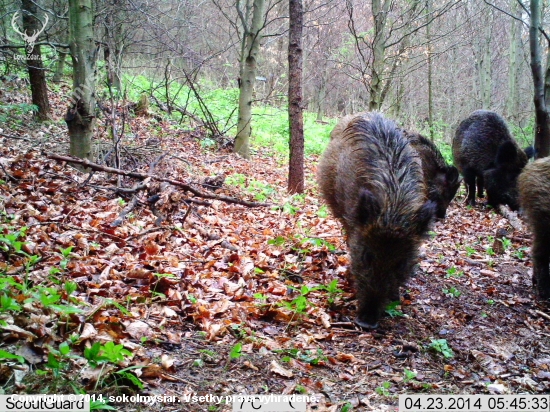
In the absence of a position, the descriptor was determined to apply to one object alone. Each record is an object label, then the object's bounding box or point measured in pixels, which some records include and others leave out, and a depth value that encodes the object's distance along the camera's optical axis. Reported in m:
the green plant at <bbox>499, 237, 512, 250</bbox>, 6.90
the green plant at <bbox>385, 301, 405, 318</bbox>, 4.20
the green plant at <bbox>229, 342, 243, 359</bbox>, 3.00
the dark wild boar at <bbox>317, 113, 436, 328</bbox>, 3.89
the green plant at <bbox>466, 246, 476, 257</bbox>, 6.50
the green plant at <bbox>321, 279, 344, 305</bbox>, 4.31
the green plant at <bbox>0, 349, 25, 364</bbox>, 2.11
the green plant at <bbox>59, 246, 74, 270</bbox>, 3.69
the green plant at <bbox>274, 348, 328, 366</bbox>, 3.26
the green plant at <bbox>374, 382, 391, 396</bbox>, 2.96
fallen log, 5.88
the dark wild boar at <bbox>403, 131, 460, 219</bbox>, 6.62
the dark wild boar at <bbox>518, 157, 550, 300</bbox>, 4.95
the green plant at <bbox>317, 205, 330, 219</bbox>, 7.39
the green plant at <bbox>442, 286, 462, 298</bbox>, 4.94
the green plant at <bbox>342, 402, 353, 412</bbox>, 2.70
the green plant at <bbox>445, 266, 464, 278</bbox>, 5.50
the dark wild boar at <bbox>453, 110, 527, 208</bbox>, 10.00
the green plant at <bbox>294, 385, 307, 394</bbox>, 2.84
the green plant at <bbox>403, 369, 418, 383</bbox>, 3.17
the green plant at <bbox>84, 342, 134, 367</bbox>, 2.40
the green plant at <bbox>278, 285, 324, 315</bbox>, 3.89
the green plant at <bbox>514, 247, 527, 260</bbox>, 6.58
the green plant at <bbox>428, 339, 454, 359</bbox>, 3.60
